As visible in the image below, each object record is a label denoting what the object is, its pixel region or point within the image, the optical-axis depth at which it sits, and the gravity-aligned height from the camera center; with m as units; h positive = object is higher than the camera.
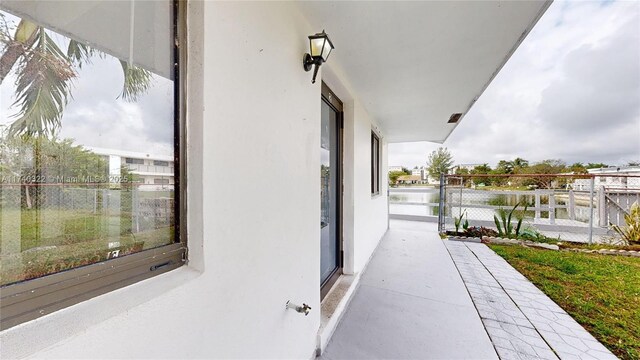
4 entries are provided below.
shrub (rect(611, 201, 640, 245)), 4.85 -0.96
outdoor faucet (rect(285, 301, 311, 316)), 1.56 -0.83
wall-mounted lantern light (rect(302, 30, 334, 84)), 1.71 +0.93
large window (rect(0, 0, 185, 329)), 0.56 +0.09
